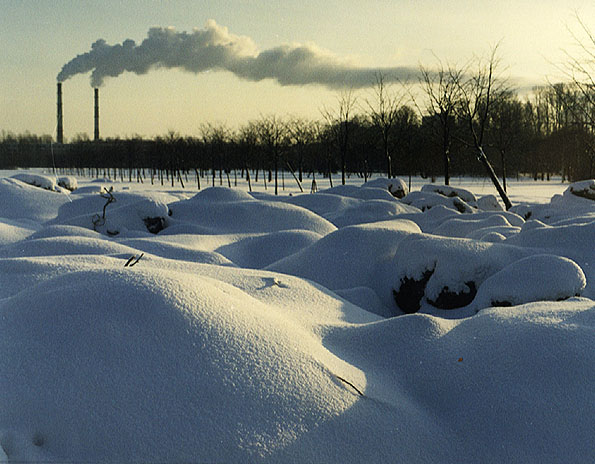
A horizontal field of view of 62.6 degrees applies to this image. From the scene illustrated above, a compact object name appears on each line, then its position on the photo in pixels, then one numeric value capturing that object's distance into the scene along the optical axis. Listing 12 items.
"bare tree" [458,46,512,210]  15.12
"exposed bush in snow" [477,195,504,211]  16.08
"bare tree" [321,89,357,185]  31.34
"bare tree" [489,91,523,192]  25.67
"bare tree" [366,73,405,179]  29.31
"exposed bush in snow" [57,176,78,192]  21.88
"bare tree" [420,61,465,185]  19.30
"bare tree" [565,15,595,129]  11.65
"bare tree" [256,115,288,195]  44.38
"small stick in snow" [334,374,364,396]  2.42
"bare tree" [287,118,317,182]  53.54
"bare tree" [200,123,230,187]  51.03
